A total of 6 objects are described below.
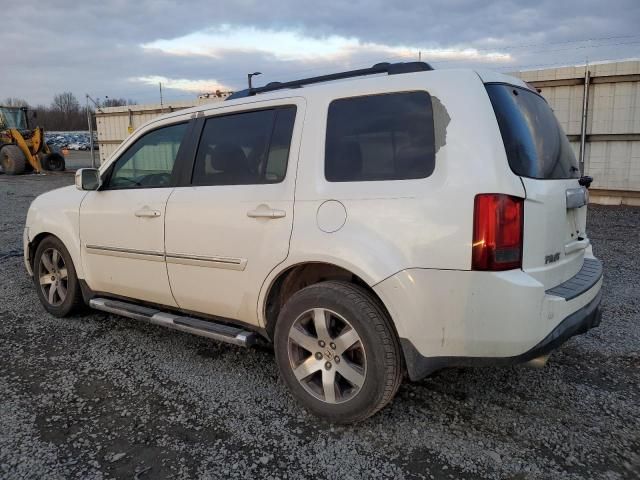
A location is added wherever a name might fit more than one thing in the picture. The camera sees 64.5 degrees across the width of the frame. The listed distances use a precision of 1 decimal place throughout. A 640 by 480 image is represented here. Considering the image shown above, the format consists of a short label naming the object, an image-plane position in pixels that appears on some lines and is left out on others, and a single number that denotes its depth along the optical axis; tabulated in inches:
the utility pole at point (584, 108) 444.2
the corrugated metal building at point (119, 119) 739.4
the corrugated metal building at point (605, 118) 431.8
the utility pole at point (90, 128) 802.8
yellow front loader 911.2
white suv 96.5
